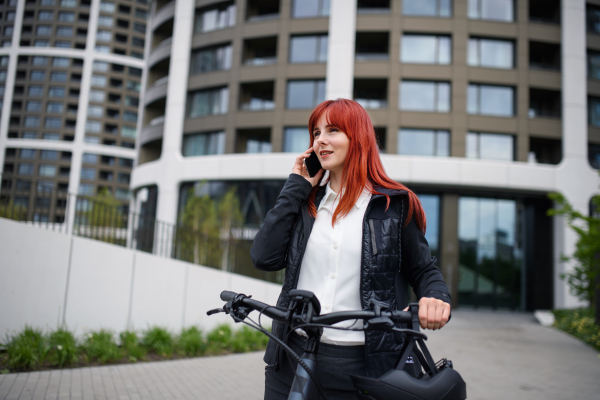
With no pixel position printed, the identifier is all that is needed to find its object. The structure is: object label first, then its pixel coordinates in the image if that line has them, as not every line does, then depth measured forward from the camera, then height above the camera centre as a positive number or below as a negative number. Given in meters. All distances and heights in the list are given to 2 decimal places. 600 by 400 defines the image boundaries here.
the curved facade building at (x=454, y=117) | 24.31 +6.92
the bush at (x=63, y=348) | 6.88 -1.95
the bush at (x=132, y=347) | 7.84 -2.16
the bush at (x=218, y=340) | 9.35 -2.34
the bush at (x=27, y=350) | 6.50 -1.93
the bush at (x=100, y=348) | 7.39 -2.06
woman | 1.78 -0.04
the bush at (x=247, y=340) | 9.68 -2.42
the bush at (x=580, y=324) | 13.25 -2.54
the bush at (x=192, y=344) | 8.76 -2.25
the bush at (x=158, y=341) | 8.41 -2.17
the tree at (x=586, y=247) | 10.59 +0.11
